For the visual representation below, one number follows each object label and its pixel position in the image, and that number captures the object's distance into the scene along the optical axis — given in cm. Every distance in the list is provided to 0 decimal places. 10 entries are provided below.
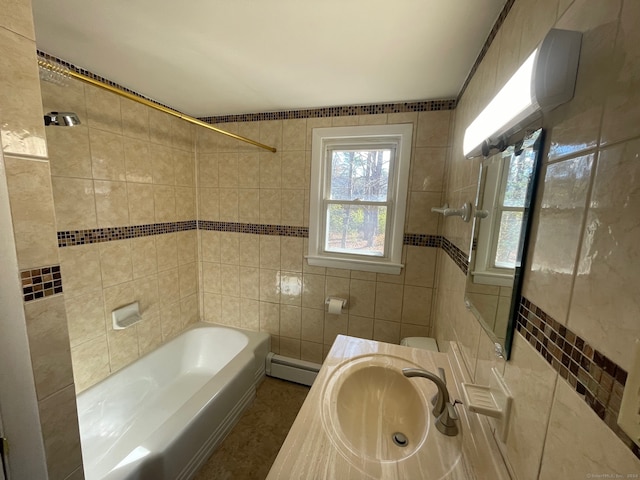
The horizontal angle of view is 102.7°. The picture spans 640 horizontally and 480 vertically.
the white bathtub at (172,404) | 139
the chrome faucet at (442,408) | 88
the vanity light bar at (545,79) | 50
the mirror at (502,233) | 65
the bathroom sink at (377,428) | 74
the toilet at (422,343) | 177
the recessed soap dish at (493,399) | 69
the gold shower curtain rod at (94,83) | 96
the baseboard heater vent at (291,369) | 234
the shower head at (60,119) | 122
